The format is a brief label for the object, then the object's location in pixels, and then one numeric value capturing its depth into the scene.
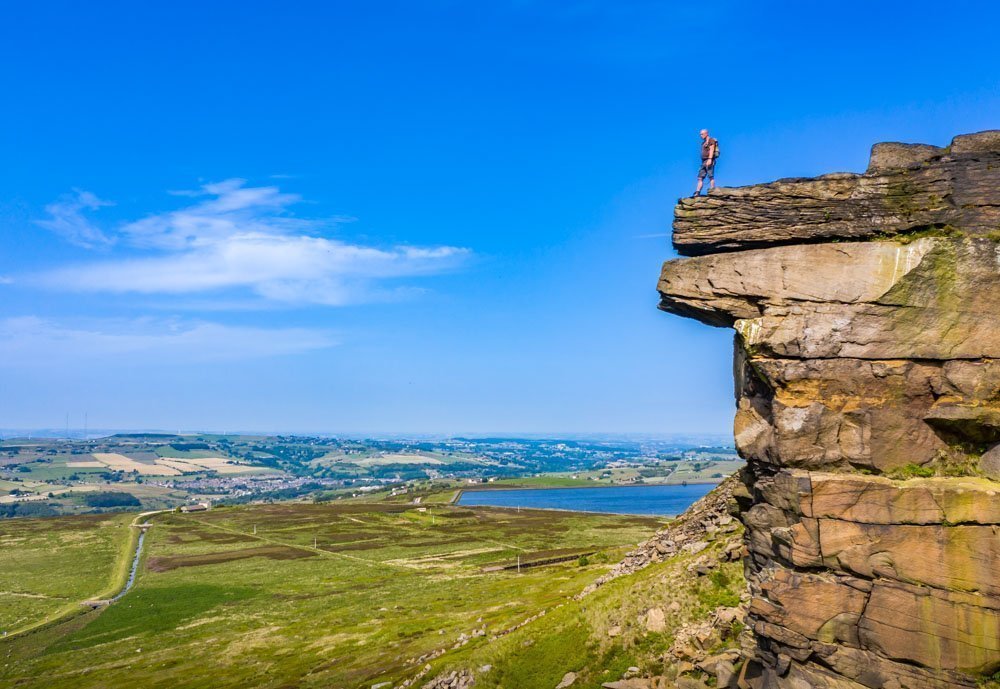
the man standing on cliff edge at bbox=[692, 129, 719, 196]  27.53
